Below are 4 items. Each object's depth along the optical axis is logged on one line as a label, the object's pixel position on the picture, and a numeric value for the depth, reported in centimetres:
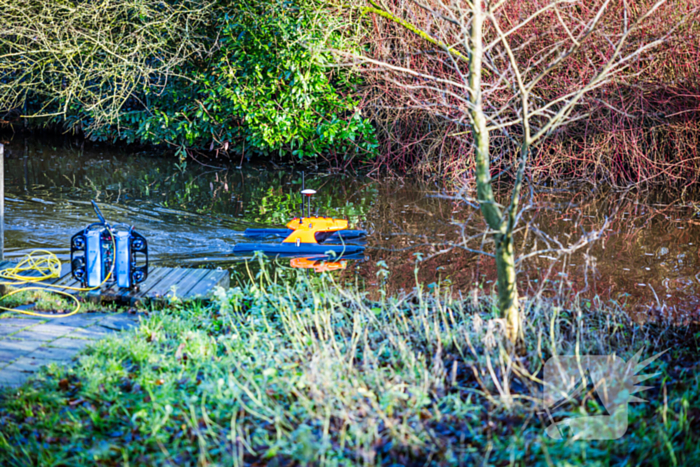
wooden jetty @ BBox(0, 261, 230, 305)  1033
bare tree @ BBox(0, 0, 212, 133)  2566
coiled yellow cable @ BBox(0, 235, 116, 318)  1001
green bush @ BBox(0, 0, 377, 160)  2589
